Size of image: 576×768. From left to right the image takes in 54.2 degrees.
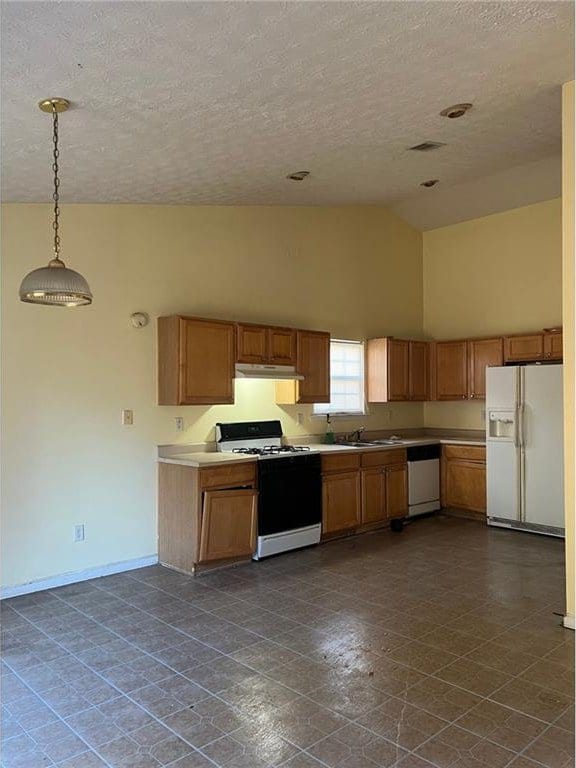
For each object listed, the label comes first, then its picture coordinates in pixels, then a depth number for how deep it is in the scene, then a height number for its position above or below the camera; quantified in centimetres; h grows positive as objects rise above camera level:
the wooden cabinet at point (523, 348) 594 +47
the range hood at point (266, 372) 489 +18
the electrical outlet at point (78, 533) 421 -106
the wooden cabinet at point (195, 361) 453 +25
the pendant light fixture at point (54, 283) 263 +51
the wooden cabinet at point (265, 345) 496 +43
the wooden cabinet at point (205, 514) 430 -97
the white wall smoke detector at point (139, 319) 454 +58
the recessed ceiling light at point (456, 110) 334 +170
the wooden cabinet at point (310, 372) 548 +19
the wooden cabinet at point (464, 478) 617 -97
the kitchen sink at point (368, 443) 578 -56
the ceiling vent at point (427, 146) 403 +179
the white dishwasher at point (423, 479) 621 -99
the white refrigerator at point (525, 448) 538 -56
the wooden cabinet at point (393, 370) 643 +25
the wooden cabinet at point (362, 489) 530 -98
